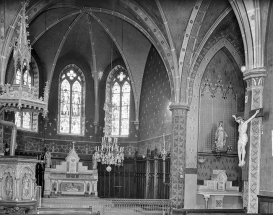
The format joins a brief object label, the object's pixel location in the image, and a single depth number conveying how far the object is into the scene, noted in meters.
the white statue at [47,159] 28.30
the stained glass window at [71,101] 31.48
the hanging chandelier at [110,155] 23.08
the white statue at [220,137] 24.23
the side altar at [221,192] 23.41
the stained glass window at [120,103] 31.58
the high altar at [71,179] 27.48
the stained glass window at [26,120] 28.41
